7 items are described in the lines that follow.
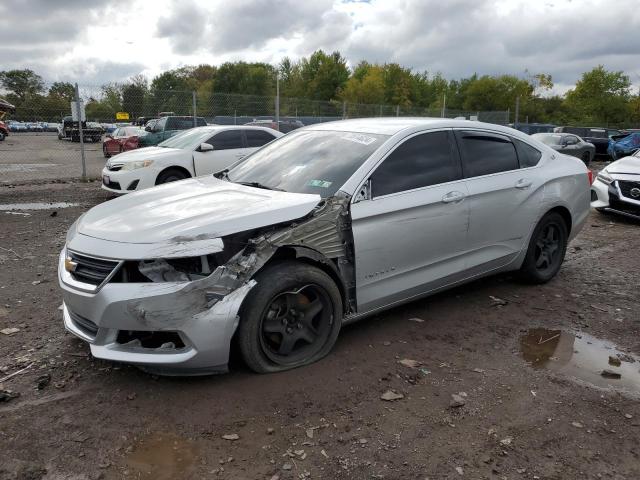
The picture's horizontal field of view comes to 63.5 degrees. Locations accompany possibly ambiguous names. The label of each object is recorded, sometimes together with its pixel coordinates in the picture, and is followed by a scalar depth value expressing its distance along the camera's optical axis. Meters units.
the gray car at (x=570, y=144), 19.55
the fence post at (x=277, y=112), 17.52
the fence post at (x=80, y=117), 12.85
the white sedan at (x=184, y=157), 9.55
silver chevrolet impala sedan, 3.03
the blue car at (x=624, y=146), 21.44
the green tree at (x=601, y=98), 61.25
